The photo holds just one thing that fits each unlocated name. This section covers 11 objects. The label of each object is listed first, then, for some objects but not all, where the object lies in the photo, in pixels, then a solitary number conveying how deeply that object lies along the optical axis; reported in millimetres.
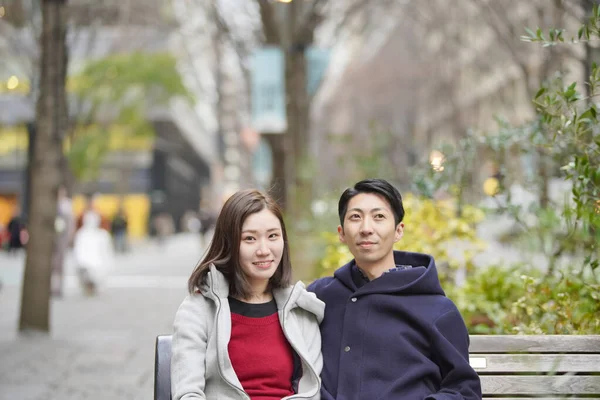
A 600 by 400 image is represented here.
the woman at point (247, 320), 3127
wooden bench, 3416
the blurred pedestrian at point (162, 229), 37094
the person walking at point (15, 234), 28938
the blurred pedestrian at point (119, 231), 32719
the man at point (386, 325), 3127
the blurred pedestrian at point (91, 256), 14836
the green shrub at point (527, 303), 4305
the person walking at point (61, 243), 14359
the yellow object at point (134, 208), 45869
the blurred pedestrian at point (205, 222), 30292
